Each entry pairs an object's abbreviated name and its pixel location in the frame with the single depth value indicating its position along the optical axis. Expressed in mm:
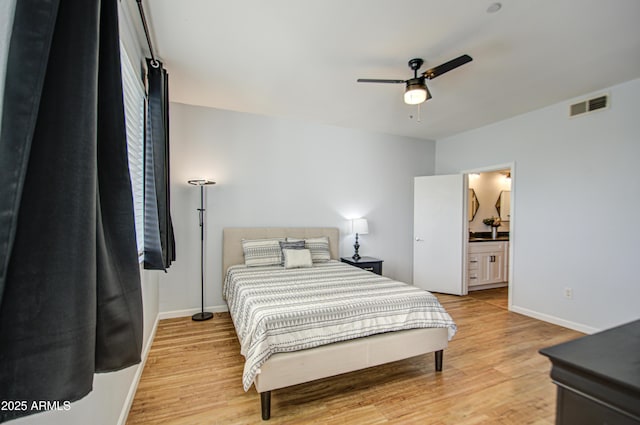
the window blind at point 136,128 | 1990
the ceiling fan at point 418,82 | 2384
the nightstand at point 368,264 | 4352
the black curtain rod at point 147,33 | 1902
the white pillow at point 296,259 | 3600
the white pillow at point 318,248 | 4008
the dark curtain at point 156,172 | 2008
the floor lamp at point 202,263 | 3683
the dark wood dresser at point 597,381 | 570
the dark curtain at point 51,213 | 472
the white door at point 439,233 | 4785
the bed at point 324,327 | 1897
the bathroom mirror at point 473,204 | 5840
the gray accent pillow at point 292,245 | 3852
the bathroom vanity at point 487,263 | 5195
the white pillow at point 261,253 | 3701
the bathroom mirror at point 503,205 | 6133
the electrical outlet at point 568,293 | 3481
